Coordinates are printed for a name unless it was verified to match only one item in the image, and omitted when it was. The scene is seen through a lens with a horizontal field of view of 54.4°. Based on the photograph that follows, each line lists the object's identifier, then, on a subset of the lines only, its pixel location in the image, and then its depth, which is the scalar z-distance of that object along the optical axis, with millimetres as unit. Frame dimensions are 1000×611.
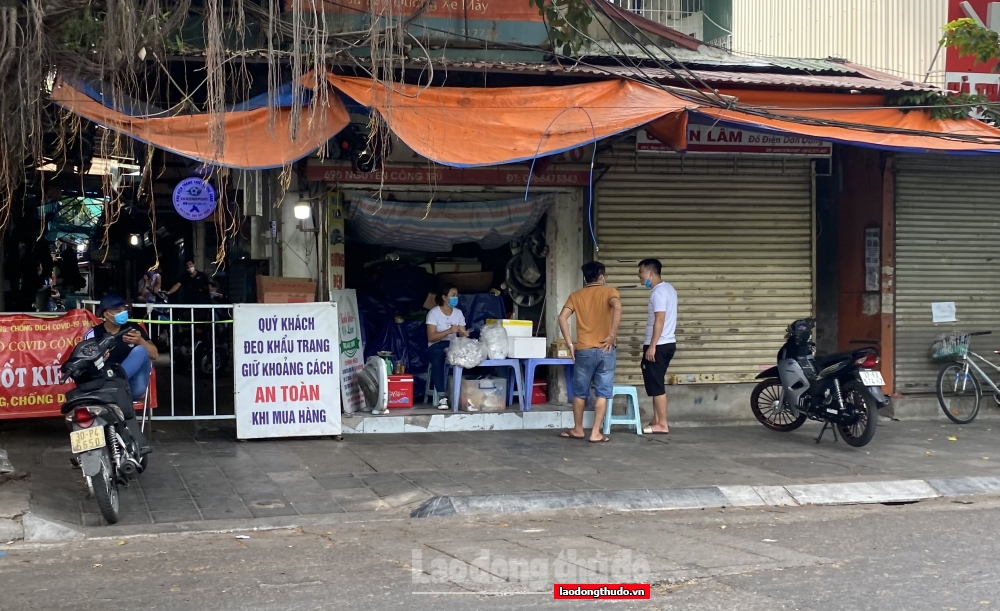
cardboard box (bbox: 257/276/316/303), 10016
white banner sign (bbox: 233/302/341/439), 9664
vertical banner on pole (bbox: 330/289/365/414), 10602
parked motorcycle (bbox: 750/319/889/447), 9727
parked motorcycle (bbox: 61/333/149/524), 6664
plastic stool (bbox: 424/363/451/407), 11281
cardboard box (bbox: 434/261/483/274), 12508
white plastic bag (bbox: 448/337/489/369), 10797
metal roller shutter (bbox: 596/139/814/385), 11422
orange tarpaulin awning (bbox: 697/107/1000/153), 9312
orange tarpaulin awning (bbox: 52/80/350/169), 7598
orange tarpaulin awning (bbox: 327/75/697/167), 8250
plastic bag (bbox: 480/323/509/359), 10875
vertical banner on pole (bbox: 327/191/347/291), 10828
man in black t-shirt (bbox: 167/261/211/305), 15078
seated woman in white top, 11195
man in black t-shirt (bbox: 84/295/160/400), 7828
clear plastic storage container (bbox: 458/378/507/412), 10953
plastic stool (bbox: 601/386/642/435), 10445
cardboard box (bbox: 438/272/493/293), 12344
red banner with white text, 9180
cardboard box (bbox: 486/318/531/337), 10969
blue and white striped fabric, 11094
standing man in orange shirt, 9898
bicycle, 11914
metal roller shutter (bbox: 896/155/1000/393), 12047
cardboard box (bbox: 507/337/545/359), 10867
